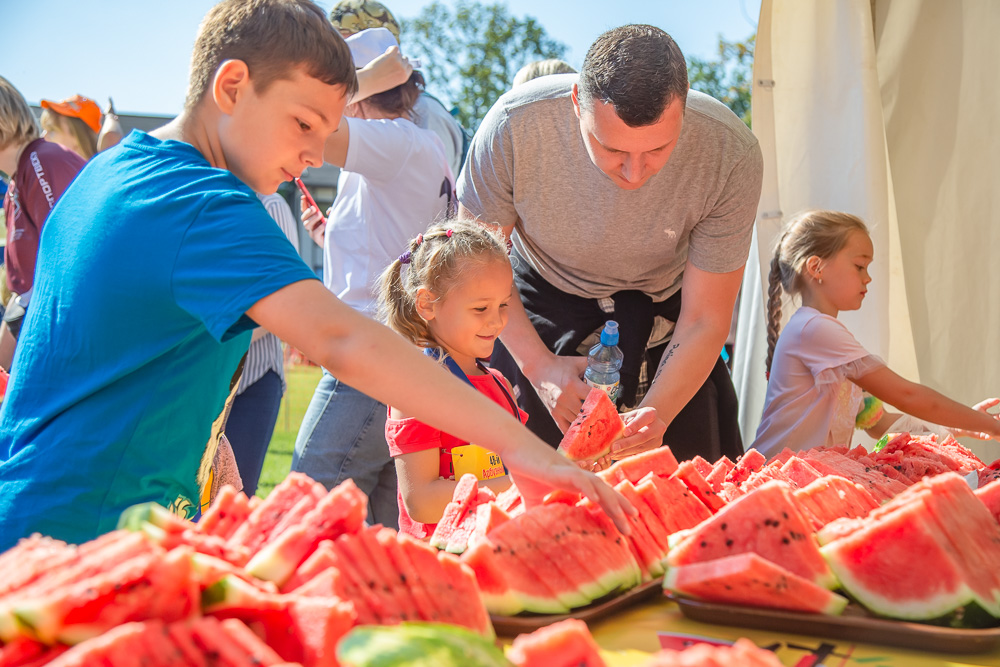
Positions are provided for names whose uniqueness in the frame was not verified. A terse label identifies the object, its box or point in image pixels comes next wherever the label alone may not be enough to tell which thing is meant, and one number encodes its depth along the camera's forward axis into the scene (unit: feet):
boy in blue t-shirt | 5.29
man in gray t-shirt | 11.03
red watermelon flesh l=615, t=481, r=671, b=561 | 6.27
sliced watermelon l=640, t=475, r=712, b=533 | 6.64
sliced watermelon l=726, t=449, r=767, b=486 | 8.39
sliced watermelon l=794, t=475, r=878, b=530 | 6.56
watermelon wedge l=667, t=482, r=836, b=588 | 5.47
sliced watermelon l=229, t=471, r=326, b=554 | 4.47
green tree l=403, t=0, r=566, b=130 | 97.76
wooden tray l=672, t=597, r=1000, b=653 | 4.82
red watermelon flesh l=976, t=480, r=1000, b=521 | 6.26
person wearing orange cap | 17.40
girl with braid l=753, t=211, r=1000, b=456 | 13.02
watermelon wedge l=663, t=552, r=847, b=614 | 4.93
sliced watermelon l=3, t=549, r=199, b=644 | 3.29
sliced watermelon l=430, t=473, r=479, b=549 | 6.77
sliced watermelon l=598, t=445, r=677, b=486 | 7.04
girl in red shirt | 9.21
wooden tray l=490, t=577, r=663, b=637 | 5.03
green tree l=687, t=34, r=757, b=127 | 96.58
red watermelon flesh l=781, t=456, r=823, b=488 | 7.64
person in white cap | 12.47
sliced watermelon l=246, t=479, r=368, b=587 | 3.98
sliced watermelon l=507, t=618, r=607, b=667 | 3.50
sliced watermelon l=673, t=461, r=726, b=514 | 7.02
